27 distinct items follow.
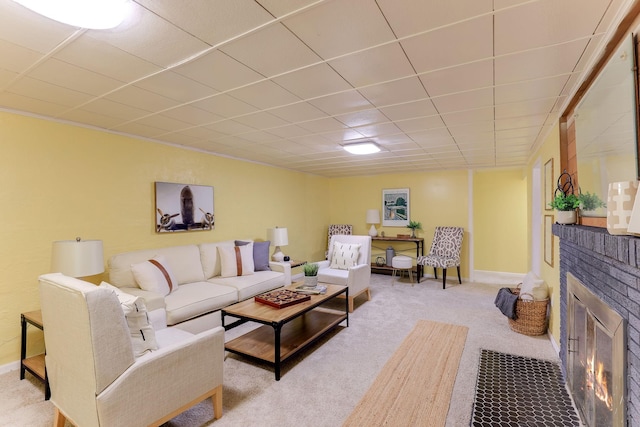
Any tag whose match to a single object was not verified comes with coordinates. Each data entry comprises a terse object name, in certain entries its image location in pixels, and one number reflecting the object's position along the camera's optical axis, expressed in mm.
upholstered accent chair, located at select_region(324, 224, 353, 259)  6895
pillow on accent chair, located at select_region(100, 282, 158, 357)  1689
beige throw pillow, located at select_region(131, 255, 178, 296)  3008
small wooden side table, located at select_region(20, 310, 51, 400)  2268
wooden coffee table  2506
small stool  5589
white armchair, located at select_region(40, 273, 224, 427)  1469
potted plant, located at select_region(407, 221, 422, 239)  6215
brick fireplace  1169
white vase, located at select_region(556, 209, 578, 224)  2162
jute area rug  1968
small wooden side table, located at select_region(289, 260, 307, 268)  4855
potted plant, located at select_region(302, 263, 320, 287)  3549
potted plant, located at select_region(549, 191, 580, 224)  2152
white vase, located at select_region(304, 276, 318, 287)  3545
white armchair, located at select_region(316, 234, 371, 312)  4160
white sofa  2859
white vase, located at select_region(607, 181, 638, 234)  1202
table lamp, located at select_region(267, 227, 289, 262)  4934
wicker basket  3189
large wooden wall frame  1293
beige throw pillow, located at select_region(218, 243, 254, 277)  3992
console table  6000
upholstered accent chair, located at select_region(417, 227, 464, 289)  5332
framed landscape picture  6492
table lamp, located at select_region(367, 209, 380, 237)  6595
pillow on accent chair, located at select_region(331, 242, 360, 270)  4656
